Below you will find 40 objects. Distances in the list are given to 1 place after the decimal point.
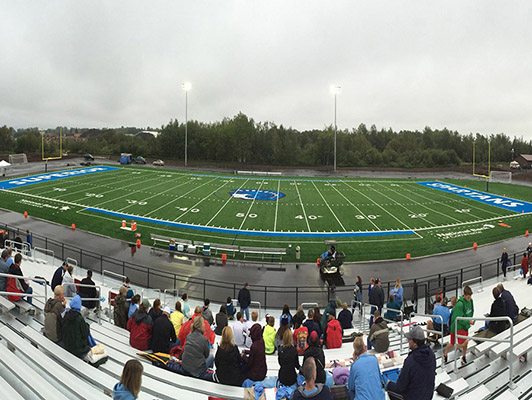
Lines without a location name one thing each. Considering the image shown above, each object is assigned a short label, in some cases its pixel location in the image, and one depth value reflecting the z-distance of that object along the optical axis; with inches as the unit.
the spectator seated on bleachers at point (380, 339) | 335.6
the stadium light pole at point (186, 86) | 2778.1
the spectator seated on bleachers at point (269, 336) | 366.6
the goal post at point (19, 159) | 2728.1
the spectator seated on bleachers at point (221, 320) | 412.2
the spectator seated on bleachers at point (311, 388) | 187.9
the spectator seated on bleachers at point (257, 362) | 265.7
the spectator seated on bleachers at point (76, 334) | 261.4
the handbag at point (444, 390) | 225.5
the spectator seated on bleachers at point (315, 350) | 241.6
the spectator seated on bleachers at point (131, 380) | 176.4
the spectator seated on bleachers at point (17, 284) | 362.0
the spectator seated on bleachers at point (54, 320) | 276.4
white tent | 2064.5
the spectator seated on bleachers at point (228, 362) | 256.7
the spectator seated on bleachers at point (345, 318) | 475.5
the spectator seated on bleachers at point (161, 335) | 310.2
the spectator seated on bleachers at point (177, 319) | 378.5
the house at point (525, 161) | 3773.9
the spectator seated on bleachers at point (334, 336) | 390.0
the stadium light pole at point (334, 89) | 2679.6
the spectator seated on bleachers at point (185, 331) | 331.9
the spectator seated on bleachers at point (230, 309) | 506.0
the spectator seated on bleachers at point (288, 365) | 246.8
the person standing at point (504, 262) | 746.4
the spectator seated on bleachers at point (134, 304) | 381.4
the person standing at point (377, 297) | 549.6
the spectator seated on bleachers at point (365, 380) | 203.8
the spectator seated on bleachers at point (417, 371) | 205.9
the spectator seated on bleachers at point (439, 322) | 356.5
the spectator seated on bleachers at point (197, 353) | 263.6
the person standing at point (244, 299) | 566.9
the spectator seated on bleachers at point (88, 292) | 426.5
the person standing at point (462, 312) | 325.1
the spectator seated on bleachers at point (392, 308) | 504.4
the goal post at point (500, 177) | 2519.7
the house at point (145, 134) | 6860.2
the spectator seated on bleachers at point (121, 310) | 390.3
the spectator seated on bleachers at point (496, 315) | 330.3
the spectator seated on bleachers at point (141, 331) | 315.9
